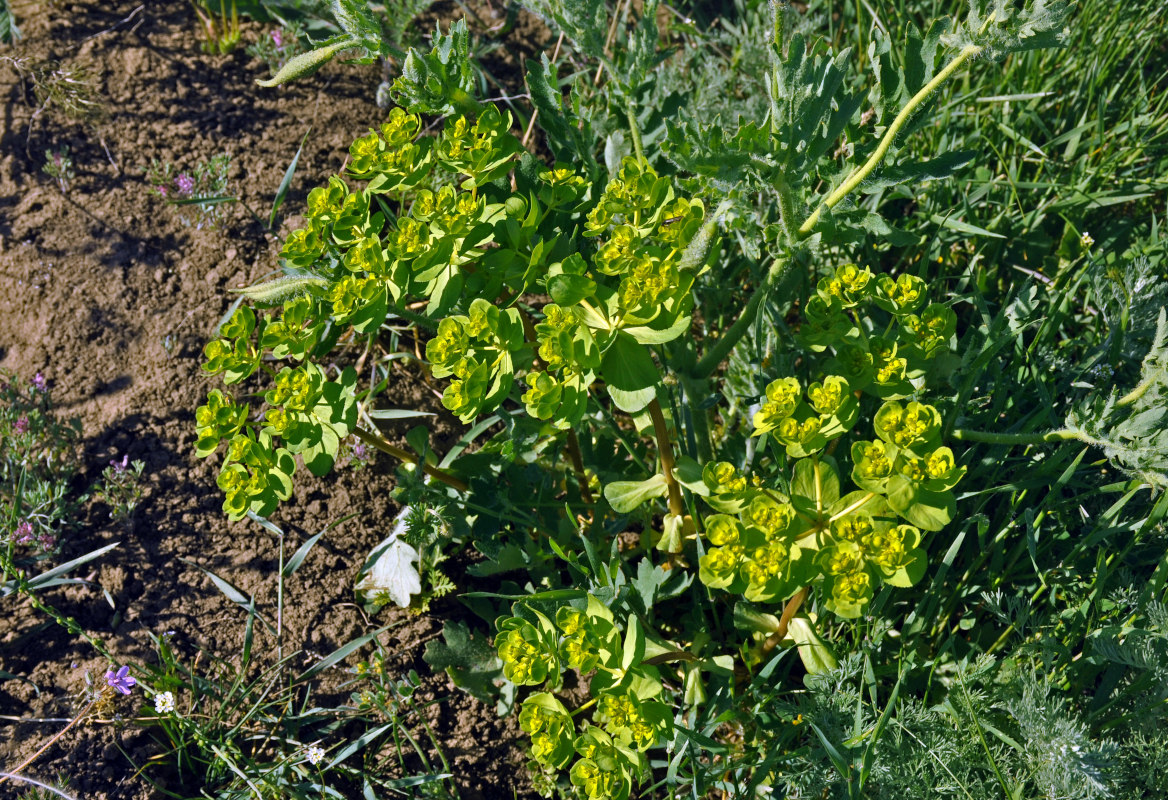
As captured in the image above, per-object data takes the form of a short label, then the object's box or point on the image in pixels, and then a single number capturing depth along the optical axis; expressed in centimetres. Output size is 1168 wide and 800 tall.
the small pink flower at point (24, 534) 72
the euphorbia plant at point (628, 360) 56
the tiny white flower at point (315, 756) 66
